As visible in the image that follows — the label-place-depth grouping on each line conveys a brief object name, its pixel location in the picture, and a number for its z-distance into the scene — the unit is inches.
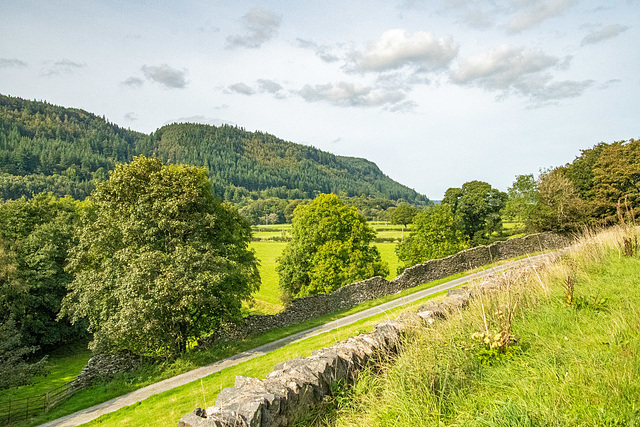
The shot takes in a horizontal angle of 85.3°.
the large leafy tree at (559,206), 1380.4
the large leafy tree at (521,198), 2004.9
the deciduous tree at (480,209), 1894.7
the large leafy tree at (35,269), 1000.9
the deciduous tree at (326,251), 1258.0
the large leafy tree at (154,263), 642.2
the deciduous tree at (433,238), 1528.1
